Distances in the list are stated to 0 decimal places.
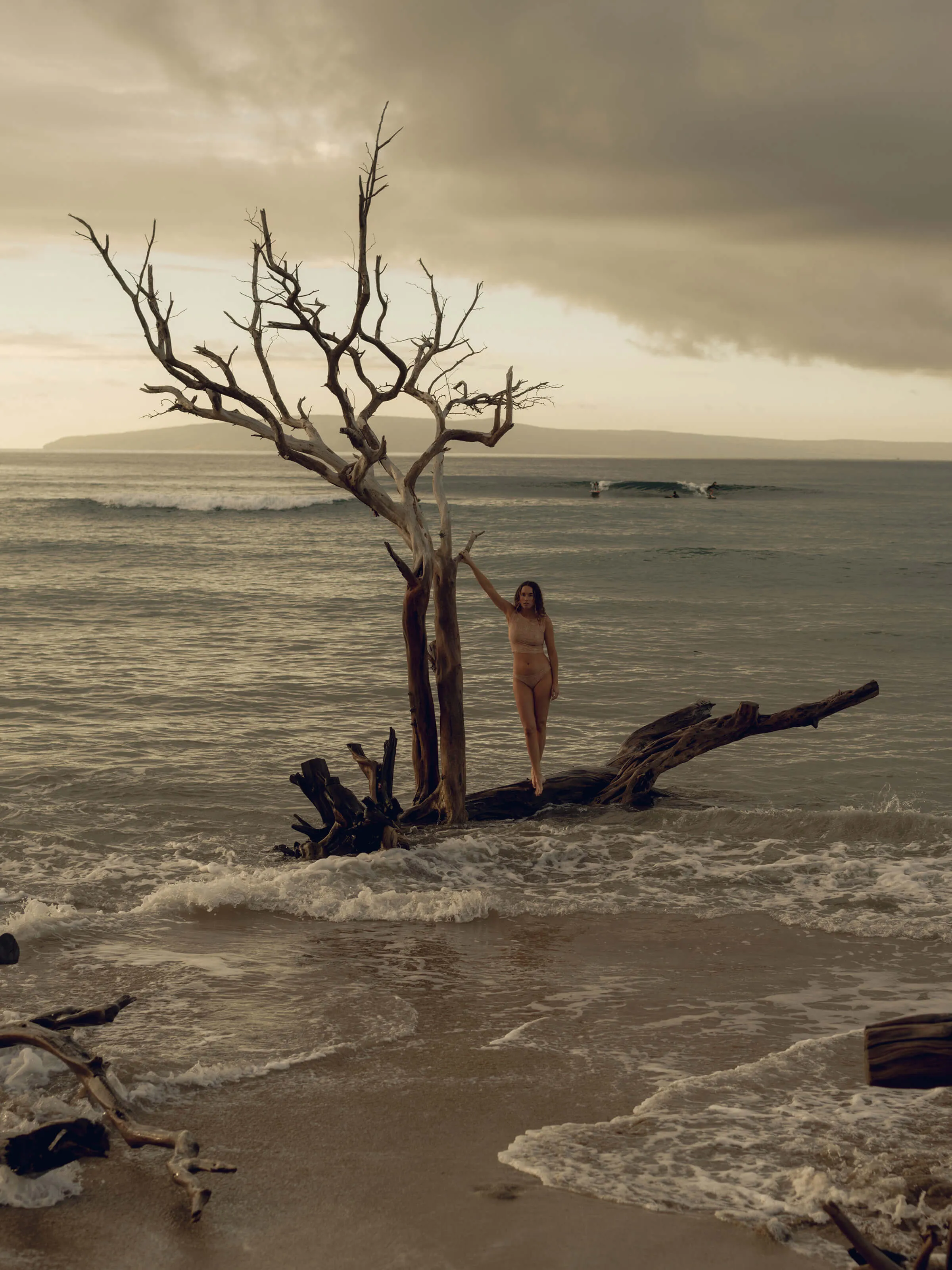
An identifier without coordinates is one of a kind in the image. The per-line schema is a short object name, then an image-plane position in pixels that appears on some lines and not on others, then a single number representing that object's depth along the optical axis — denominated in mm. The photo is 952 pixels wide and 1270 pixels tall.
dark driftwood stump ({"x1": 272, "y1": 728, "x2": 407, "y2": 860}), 9352
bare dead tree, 8938
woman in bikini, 10195
